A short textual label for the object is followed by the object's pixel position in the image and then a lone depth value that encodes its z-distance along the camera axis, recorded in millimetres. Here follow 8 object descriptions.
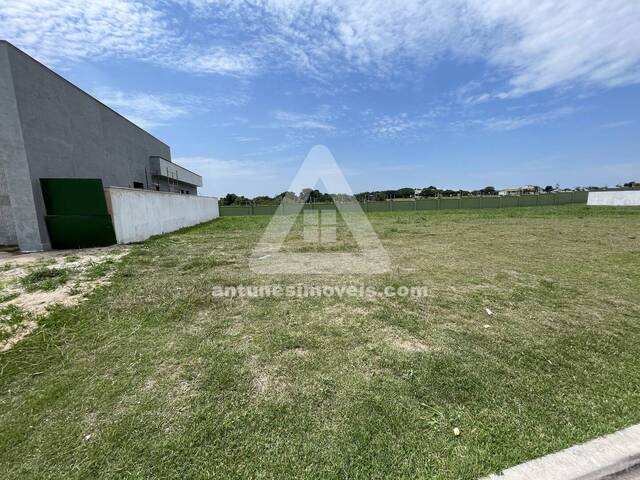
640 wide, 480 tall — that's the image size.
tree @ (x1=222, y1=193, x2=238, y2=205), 33128
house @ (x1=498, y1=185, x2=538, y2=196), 49950
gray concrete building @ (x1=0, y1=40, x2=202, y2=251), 7211
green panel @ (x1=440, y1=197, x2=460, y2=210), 28266
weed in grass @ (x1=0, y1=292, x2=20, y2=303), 3888
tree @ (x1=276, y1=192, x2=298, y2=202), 24141
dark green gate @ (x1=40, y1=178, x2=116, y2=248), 7855
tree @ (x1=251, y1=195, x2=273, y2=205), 28353
